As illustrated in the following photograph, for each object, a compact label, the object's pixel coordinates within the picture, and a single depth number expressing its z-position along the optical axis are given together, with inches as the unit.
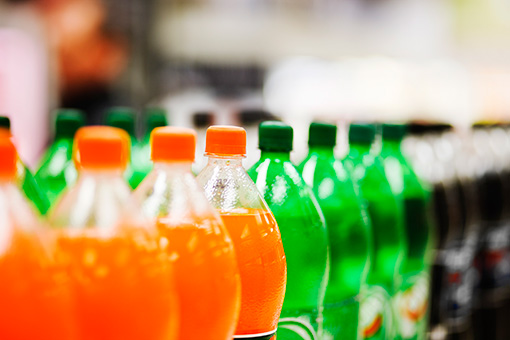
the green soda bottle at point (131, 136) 51.1
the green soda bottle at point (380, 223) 49.7
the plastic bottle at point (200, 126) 59.6
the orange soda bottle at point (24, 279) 32.3
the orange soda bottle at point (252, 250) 38.2
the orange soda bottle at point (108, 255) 33.3
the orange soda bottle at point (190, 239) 35.5
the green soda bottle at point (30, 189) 38.9
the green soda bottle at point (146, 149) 52.2
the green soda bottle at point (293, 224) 41.7
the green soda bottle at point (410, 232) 52.8
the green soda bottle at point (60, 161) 46.5
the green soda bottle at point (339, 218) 45.7
